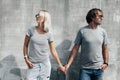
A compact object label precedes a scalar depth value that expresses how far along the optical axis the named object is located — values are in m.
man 5.90
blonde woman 5.72
